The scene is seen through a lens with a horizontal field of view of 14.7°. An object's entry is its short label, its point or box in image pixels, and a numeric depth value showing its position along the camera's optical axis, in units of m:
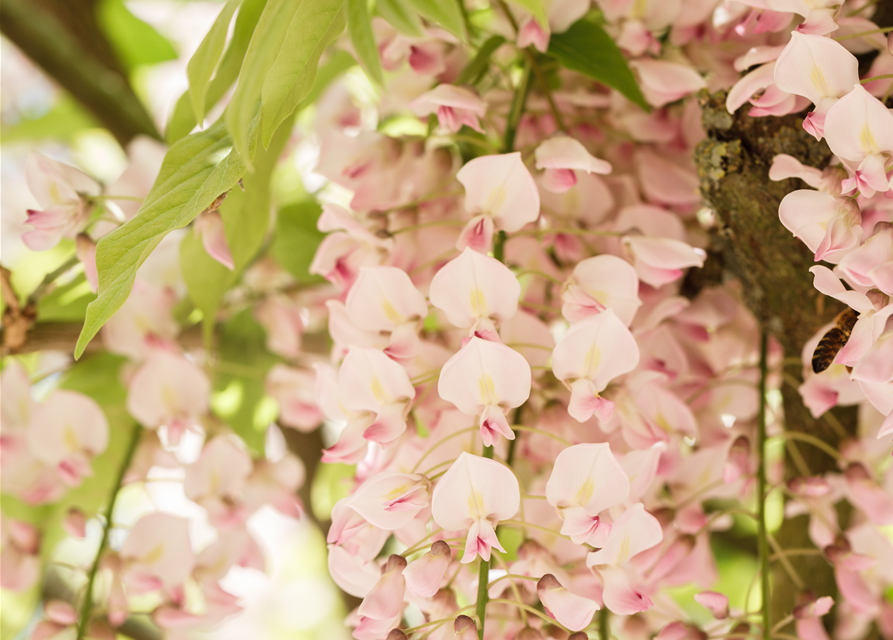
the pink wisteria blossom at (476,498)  0.79
